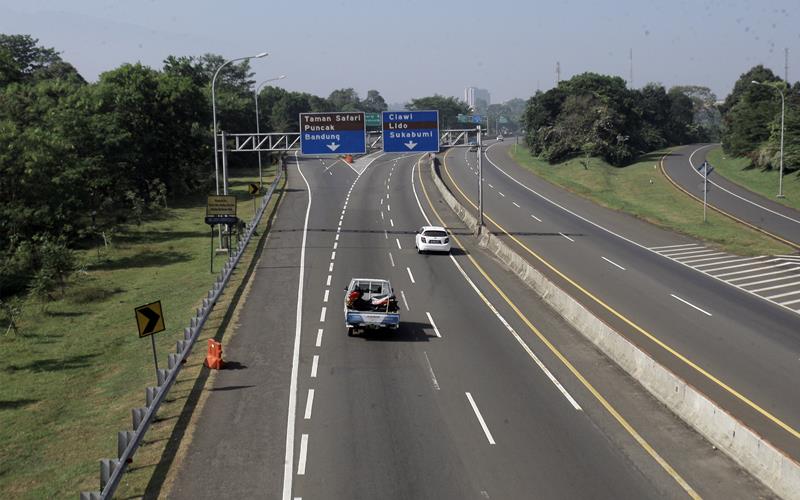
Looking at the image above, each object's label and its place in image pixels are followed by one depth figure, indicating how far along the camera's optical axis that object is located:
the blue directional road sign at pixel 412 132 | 49.12
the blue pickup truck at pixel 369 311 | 25.52
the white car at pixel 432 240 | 44.09
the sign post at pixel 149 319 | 19.02
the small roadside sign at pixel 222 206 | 39.66
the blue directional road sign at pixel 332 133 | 48.84
